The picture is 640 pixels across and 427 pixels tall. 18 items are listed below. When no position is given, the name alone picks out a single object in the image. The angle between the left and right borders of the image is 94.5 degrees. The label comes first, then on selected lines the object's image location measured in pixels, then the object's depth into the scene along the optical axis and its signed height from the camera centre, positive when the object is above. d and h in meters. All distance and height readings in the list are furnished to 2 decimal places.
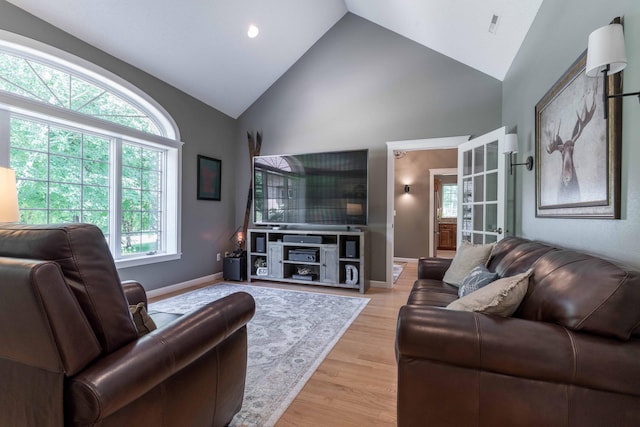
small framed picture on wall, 4.51 +0.59
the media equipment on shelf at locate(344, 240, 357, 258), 4.16 -0.48
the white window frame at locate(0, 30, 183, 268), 2.55 +0.96
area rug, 1.71 -1.06
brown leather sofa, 1.04 -0.53
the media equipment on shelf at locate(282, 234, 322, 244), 4.31 -0.35
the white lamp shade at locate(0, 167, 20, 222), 1.94 +0.12
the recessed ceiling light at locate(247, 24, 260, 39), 3.87 +2.43
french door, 3.11 +0.31
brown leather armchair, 0.82 -0.41
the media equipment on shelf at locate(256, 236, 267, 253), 4.69 -0.48
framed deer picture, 1.46 +0.40
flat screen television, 4.21 +0.40
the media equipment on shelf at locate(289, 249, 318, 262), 4.33 -0.59
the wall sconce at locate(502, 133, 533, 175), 2.77 +0.66
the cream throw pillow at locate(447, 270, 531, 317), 1.32 -0.38
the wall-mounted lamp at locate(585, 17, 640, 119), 1.22 +0.69
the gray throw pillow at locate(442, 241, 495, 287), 2.46 -0.39
